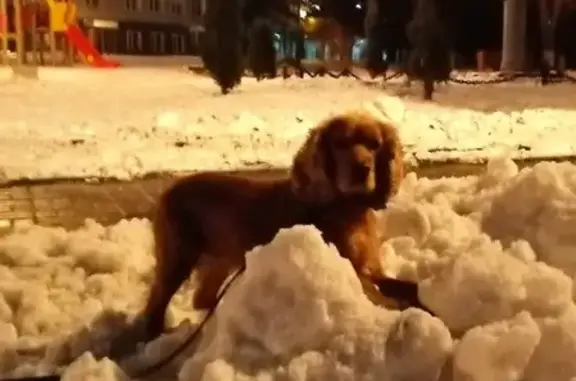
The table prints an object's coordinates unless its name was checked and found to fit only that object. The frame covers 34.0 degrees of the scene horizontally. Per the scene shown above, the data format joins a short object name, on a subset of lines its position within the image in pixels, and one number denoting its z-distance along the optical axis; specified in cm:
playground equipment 771
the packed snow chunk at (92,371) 111
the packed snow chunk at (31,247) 186
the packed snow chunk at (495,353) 103
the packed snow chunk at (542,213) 156
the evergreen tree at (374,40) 704
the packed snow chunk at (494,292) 117
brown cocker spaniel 139
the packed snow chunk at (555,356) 104
